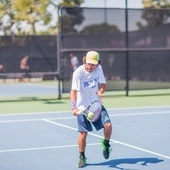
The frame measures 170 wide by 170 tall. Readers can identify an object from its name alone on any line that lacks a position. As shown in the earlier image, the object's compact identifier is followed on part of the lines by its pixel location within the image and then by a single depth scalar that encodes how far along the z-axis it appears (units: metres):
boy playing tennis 6.67
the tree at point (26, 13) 32.31
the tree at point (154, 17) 19.39
